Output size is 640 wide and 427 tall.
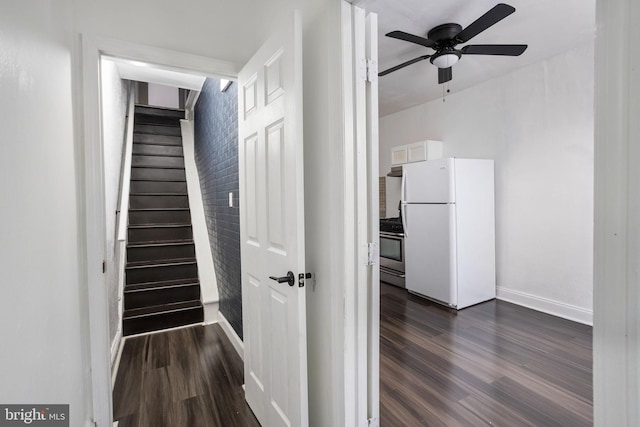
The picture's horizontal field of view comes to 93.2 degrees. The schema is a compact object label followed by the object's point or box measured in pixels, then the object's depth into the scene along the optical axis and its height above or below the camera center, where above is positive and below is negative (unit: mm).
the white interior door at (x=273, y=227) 1344 -104
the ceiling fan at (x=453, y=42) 2275 +1355
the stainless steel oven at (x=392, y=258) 4460 -801
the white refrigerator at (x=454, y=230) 3598 -321
